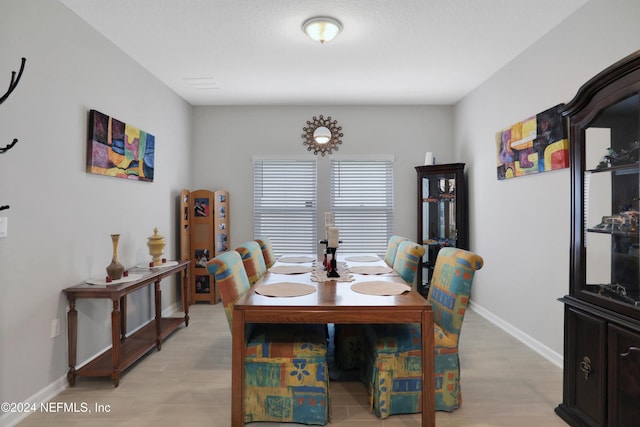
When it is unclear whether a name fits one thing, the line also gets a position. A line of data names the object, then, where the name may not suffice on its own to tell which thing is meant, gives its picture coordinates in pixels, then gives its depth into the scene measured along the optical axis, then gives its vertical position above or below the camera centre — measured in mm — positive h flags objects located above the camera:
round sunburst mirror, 4770 +1015
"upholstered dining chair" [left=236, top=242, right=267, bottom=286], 2791 -406
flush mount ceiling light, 2650 +1383
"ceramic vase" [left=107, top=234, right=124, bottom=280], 2611 -426
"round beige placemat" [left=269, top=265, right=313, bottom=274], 2768 -473
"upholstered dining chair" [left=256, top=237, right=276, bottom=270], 3578 -418
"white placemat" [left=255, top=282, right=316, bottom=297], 2064 -480
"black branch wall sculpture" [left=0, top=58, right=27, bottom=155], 1497 +512
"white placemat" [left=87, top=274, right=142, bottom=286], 2549 -512
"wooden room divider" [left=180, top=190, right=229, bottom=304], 4496 -359
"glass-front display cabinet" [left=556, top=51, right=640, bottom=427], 1631 -240
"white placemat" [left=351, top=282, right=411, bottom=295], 2090 -477
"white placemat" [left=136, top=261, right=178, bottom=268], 3298 -510
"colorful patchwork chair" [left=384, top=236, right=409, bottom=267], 3335 -386
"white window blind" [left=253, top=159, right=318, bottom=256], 4969 +90
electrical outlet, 2342 -772
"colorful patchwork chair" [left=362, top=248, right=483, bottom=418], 2021 -845
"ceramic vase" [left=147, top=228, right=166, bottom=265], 3363 -336
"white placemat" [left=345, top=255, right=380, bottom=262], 3366 -468
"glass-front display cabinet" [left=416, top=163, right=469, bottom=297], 4395 -26
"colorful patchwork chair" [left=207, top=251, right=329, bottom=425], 1968 -949
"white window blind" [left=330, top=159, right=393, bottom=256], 4949 +113
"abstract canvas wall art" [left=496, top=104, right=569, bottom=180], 2754 +556
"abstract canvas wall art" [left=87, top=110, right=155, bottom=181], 2740 +537
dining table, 1835 -529
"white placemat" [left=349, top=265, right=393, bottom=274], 2731 -469
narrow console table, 2404 -956
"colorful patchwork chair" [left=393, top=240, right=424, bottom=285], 2707 -395
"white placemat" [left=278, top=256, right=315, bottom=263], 3363 -467
